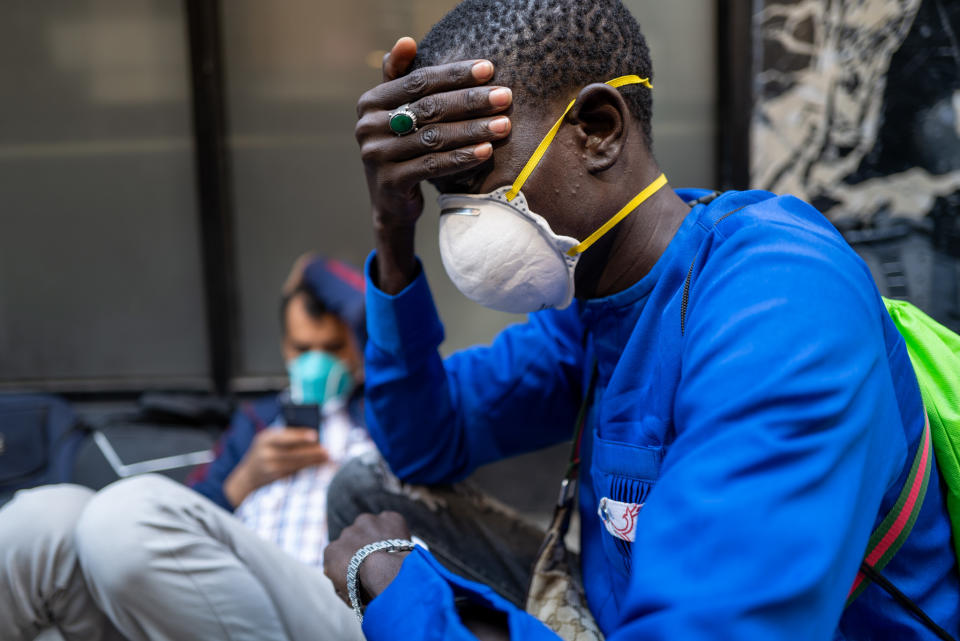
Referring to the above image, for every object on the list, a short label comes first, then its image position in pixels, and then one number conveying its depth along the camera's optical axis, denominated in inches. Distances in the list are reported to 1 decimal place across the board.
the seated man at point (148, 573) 60.1
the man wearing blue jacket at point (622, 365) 31.7
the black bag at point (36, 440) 125.0
